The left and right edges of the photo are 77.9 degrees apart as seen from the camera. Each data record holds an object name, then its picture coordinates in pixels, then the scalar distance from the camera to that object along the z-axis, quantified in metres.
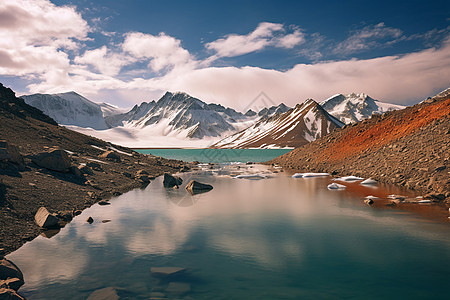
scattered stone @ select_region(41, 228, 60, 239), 18.23
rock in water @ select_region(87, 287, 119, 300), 11.18
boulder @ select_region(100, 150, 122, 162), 54.17
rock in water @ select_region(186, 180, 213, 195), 39.28
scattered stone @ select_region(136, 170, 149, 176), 47.42
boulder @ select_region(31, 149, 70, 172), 31.12
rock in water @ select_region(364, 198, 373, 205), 27.88
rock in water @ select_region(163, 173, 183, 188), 42.75
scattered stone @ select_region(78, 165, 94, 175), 36.25
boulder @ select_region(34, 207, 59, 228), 19.28
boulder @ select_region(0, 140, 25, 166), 26.47
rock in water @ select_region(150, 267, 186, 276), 13.38
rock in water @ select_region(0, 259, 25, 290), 11.84
